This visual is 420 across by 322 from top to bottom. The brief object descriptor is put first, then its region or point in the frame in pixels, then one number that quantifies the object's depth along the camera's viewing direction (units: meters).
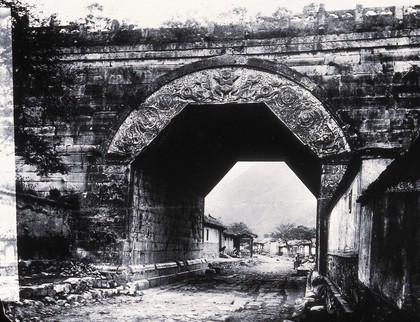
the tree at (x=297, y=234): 61.56
